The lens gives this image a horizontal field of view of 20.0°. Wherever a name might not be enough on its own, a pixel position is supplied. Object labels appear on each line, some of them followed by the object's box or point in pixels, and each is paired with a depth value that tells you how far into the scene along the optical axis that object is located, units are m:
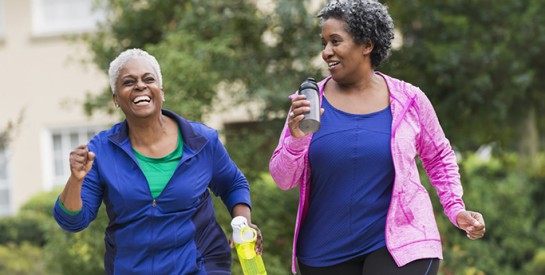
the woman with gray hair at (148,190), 6.33
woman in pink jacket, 6.47
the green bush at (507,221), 14.42
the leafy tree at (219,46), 11.23
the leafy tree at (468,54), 11.96
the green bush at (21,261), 15.73
